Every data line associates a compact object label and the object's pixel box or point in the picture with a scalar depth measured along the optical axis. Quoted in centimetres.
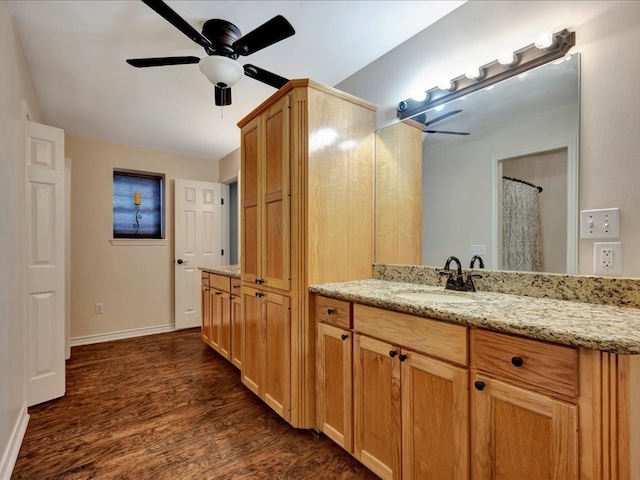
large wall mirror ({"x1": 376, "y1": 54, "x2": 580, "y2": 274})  139
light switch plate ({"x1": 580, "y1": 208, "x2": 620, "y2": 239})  124
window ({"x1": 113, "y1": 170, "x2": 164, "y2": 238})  400
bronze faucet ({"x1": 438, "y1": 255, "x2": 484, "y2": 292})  160
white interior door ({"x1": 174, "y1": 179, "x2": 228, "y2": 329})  413
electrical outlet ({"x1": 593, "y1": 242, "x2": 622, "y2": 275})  123
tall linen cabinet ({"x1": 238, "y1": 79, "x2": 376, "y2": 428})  179
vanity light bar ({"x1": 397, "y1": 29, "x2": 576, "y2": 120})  137
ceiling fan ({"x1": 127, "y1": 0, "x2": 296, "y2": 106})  159
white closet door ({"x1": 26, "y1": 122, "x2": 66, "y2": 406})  221
